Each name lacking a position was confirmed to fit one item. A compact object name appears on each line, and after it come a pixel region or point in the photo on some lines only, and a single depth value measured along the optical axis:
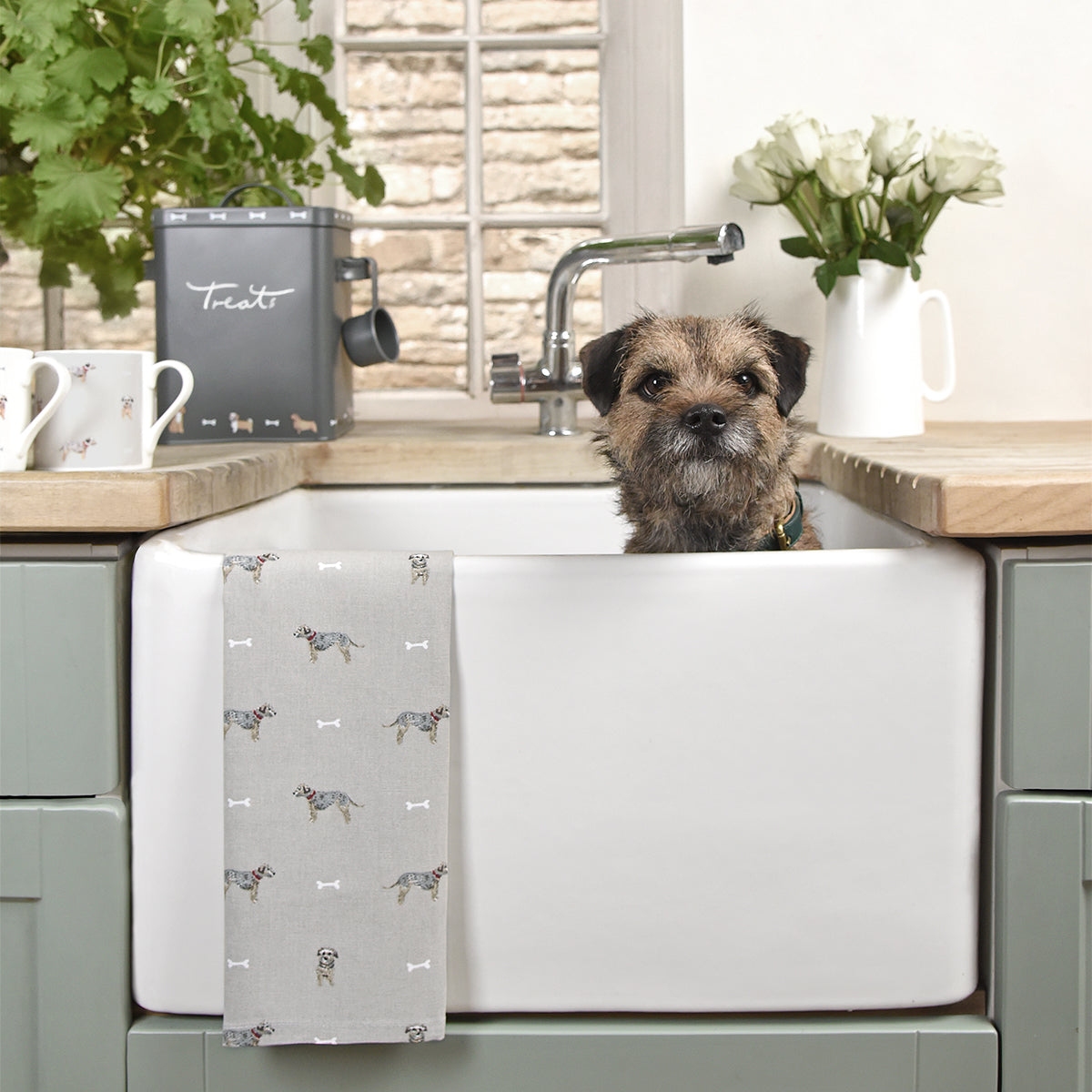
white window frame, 1.85
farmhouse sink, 0.85
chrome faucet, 1.47
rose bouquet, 1.42
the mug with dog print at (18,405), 0.93
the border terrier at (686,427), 1.07
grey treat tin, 1.39
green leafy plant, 1.35
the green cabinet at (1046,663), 0.84
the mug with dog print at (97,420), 0.96
